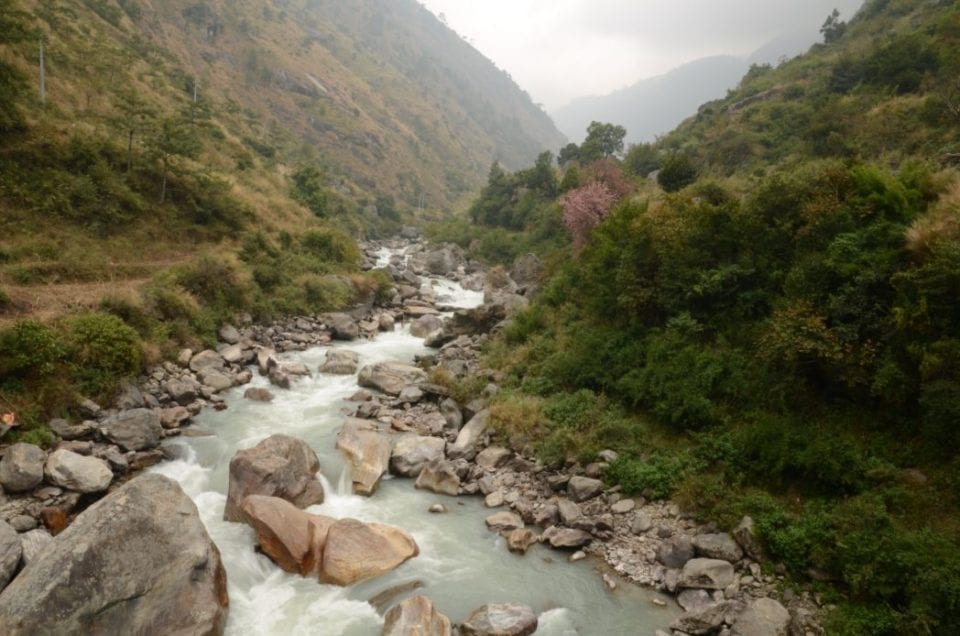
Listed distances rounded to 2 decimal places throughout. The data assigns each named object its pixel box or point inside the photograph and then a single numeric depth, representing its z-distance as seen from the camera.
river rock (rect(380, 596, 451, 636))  9.81
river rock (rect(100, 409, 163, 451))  15.49
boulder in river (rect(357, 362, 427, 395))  22.44
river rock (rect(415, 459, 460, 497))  15.52
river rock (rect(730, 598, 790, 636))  9.89
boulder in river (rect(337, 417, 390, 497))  15.38
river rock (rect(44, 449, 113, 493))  12.91
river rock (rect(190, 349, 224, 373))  21.86
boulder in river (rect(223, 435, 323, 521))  13.52
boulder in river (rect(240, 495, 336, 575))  11.63
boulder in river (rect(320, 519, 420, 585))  11.45
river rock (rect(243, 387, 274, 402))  20.77
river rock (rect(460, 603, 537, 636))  10.13
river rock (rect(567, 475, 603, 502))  14.39
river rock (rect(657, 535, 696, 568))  11.88
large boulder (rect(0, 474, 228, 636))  8.58
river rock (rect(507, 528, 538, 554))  12.95
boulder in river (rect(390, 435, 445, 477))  16.36
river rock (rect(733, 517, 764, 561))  11.42
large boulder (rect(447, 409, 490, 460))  17.20
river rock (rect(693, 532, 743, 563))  11.55
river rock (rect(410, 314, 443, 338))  31.98
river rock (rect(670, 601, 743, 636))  10.19
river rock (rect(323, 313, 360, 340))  30.22
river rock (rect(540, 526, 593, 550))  12.89
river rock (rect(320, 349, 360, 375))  24.31
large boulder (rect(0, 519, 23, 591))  9.38
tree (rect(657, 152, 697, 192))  32.16
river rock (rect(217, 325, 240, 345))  25.19
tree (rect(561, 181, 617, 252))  30.08
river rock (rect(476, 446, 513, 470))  16.44
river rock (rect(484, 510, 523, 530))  13.78
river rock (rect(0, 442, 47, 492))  12.45
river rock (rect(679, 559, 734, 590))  11.09
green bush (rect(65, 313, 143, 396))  17.19
